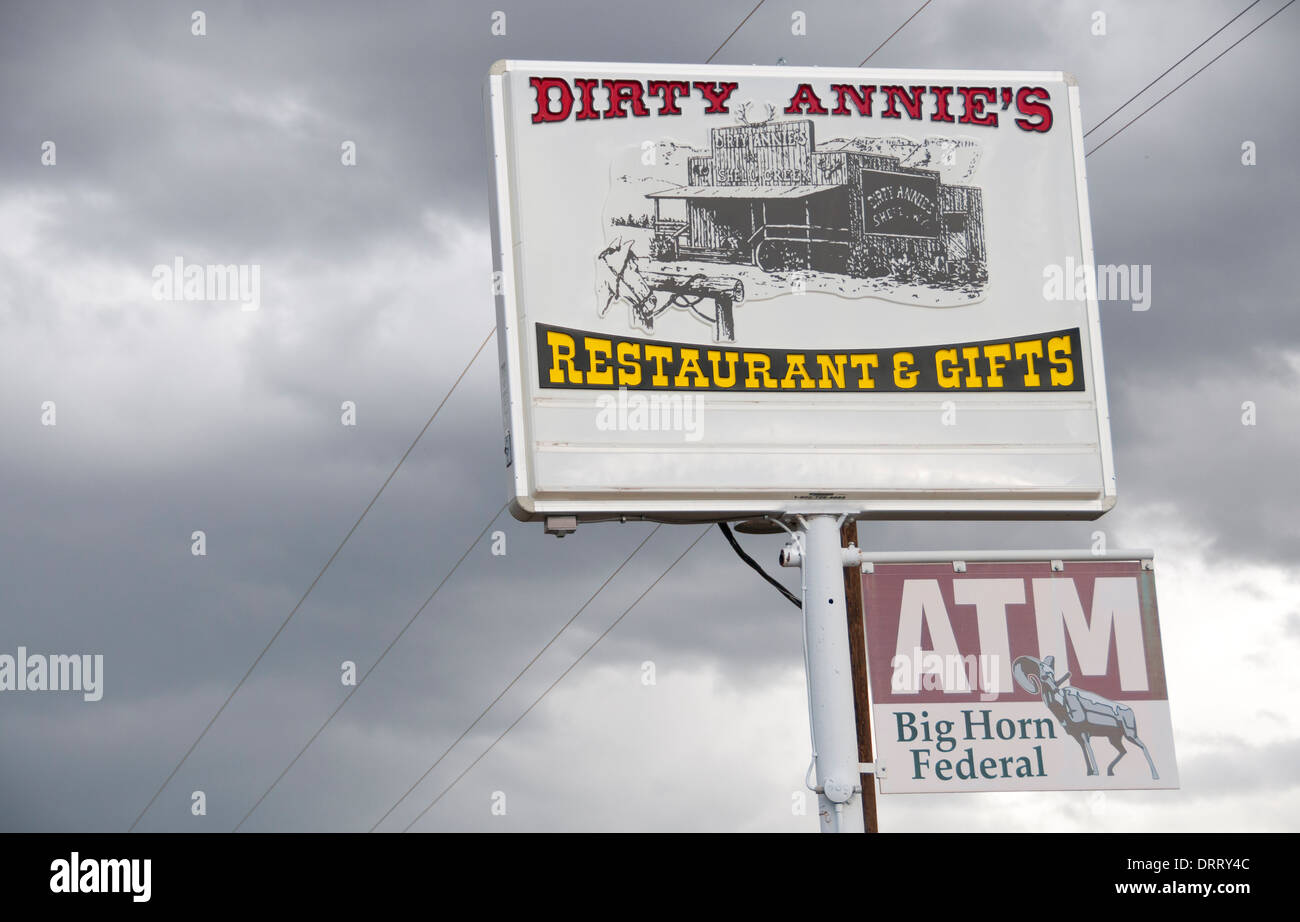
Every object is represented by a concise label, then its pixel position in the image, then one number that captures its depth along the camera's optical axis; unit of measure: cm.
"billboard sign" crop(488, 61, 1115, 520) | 1204
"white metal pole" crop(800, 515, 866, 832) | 1180
